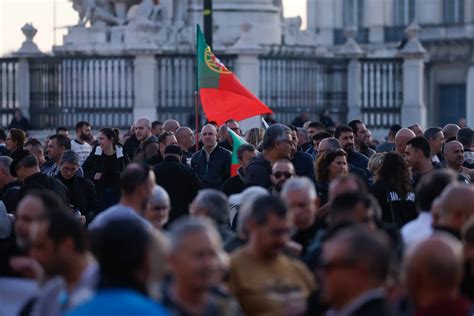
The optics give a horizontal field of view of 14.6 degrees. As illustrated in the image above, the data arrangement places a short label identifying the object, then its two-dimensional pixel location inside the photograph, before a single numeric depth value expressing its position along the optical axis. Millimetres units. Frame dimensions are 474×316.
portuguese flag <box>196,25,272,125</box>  24250
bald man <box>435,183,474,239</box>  11391
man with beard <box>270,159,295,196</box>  14641
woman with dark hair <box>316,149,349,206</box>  16422
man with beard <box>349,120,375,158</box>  23997
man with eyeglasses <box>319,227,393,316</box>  8836
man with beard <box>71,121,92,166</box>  24297
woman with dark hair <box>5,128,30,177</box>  22806
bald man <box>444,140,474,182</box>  18562
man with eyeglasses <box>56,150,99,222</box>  18656
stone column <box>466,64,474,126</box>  61531
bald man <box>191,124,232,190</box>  21469
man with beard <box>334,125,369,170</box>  20484
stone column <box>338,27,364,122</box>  40156
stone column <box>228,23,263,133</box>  37469
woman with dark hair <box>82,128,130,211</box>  22203
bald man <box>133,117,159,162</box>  22062
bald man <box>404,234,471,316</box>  8898
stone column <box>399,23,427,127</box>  39969
